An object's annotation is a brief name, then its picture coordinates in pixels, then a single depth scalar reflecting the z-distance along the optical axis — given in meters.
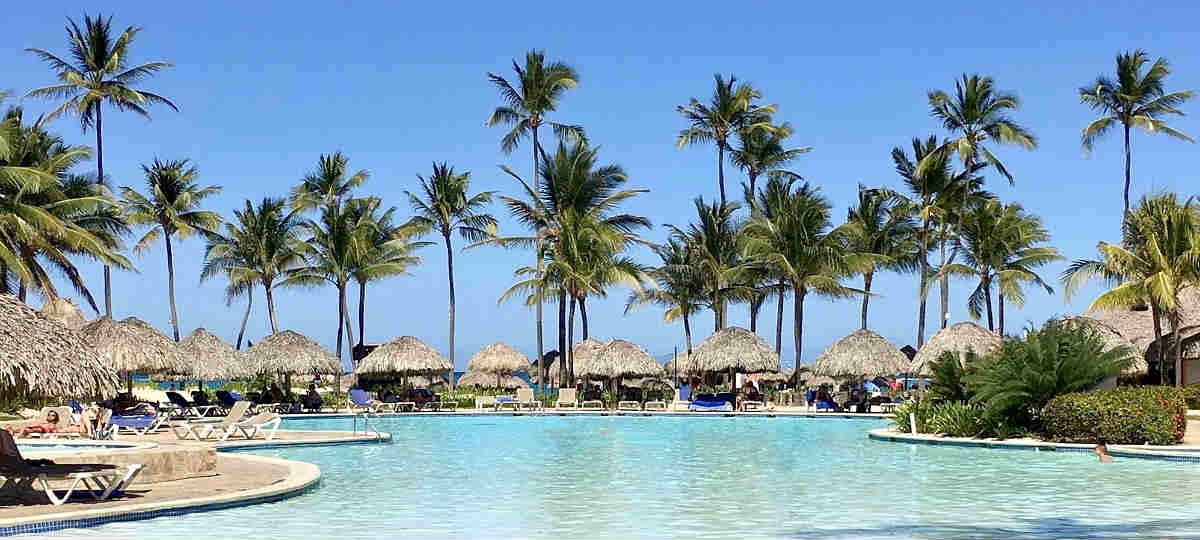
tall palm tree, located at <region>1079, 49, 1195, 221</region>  41.03
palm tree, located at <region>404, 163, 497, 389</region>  45.00
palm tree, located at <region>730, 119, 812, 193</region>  47.22
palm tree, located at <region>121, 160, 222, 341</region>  43.53
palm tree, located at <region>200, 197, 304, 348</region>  46.43
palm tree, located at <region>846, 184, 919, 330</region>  46.06
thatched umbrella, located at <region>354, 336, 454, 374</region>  38.34
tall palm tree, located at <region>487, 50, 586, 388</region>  42.91
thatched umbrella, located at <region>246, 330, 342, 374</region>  34.72
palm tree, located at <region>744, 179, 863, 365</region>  39.09
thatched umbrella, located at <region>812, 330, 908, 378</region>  35.12
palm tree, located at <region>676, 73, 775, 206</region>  46.69
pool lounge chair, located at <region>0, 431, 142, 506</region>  11.73
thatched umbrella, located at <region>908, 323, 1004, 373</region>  33.34
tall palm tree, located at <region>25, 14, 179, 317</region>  38.97
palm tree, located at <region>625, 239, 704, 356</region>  47.72
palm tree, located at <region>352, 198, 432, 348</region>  44.25
